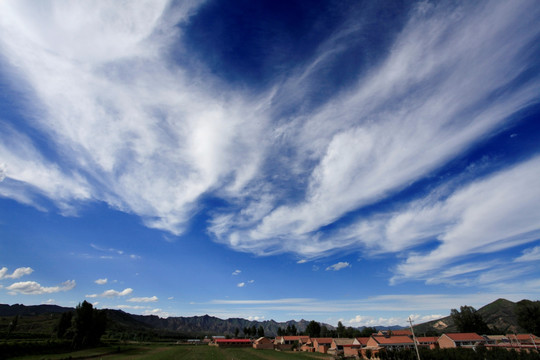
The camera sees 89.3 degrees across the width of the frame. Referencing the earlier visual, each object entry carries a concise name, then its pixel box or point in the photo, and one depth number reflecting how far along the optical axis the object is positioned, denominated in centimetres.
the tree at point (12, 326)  11322
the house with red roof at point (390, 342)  8306
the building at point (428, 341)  9869
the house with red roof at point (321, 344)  10458
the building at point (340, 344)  9569
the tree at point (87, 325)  9250
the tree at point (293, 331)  18919
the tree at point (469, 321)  12075
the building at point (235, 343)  14602
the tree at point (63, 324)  11741
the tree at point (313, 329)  16575
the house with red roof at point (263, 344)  13875
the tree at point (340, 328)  17738
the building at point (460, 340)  9206
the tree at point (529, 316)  10369
